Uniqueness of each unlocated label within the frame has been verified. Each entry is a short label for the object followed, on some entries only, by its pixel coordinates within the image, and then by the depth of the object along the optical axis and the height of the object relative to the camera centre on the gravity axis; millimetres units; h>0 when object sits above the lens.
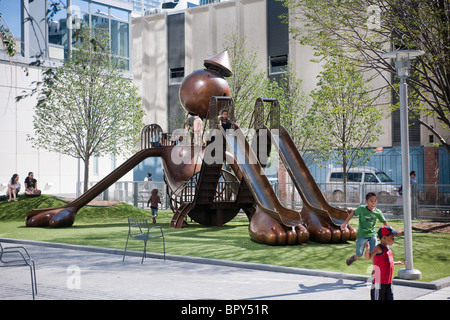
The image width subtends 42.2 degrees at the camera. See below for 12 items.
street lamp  9867 +545
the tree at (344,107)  25062 +3293
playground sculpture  14469 +210
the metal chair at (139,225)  11870 -895
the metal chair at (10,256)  11803 -1496
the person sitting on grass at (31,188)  24938 -148
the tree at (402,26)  16297 +4651
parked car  23670 -335
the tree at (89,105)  28094 +3861
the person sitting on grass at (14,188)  24266 -138
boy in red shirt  6738 -1037
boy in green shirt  9630 -681
